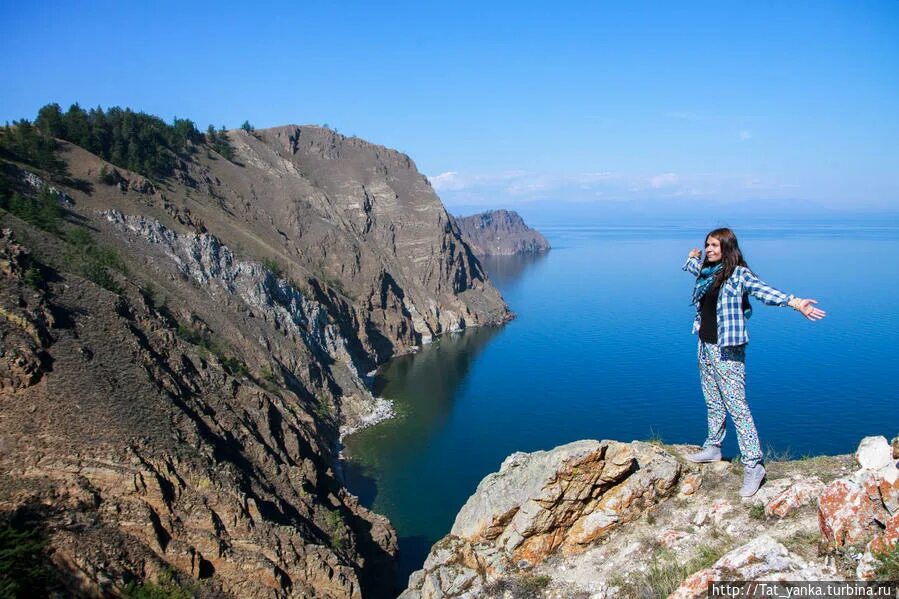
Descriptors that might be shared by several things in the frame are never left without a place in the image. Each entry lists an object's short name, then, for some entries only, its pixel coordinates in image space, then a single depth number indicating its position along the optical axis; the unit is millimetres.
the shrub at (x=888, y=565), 4809
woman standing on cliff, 6848
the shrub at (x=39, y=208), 31297
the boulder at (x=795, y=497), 6719
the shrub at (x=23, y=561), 12391
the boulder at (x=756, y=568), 5418
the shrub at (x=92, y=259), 27266
